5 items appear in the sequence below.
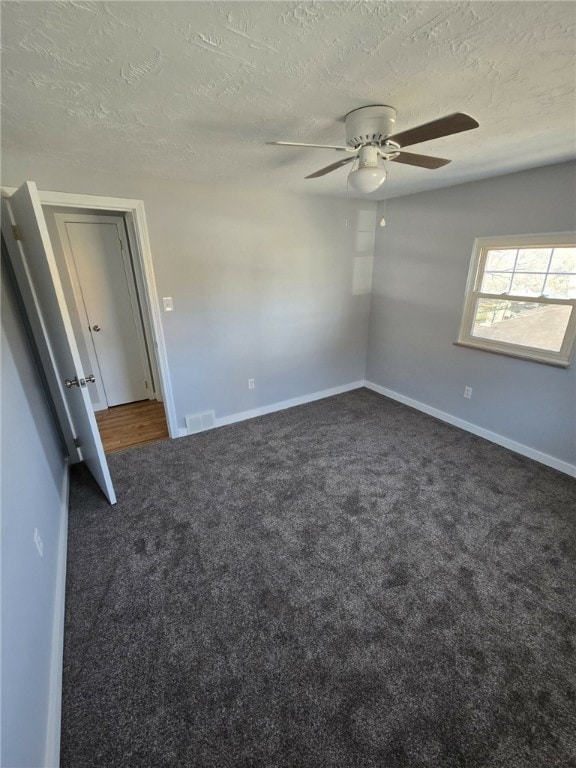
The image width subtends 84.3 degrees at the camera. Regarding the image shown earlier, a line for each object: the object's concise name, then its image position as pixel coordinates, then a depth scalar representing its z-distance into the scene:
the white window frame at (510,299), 2.43
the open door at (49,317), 1.78
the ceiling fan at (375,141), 1.36
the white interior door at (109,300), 3.31
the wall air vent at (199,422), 3.22
